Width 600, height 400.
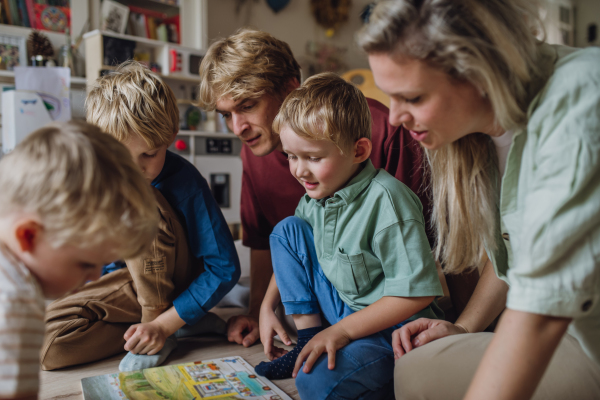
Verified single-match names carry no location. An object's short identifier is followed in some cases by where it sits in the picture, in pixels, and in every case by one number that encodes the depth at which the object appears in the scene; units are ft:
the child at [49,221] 1.91
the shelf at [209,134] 11.03
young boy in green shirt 3.13
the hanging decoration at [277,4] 13.38
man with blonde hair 4.29
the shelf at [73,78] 9.25
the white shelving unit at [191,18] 11.35
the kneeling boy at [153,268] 3.87
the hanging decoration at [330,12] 14.56
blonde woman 1.80
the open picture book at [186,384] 3.17
